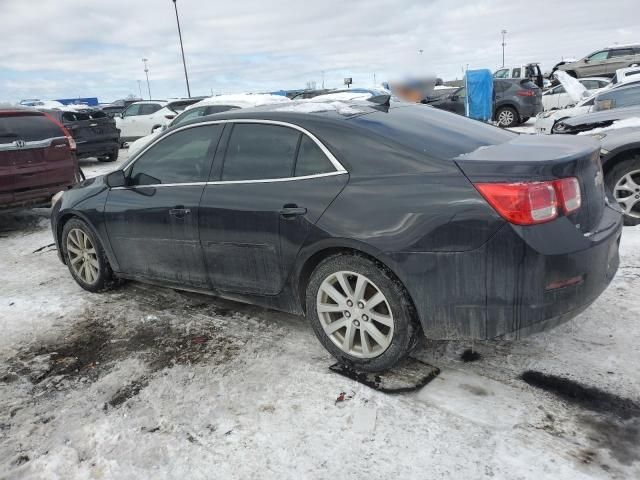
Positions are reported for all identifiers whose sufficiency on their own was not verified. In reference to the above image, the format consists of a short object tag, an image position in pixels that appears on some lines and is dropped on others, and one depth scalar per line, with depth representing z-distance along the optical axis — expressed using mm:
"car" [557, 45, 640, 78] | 23094
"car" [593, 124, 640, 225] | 5496
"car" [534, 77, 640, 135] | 7755
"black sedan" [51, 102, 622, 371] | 2549
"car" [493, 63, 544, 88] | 22828
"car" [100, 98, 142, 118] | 31147
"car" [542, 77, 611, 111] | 17738
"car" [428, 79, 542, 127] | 17359
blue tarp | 16422
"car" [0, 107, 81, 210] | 6887
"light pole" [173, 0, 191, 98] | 34438
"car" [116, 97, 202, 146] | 16641
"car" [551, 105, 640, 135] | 6379
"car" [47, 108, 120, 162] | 13141
